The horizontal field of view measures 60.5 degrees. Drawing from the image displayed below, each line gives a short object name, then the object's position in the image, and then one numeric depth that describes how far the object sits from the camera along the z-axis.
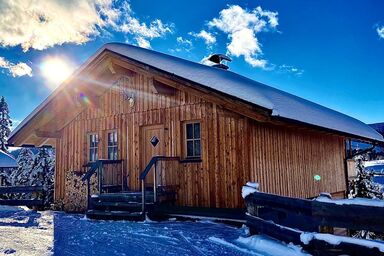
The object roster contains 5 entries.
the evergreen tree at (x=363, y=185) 19.30
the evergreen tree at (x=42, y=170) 24.25
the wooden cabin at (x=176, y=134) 8.55
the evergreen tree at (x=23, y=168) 25.55
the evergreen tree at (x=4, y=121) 42.62
